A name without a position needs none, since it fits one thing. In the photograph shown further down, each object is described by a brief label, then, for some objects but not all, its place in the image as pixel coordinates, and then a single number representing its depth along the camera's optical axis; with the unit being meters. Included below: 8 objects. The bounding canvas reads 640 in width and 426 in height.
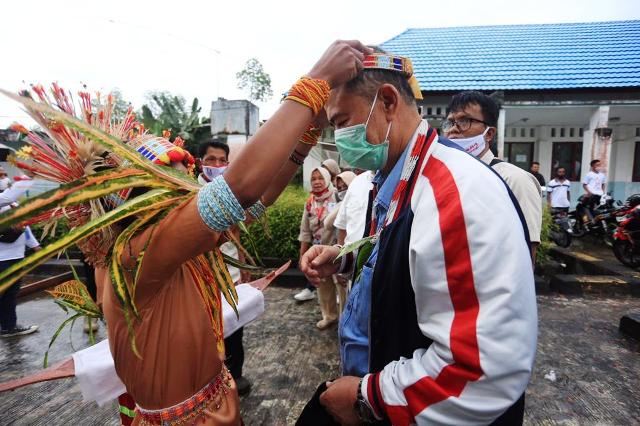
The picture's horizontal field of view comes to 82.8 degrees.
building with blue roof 9.73
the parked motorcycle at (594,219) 7.82
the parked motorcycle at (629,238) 6.46
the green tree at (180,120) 15.50
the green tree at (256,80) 33.75
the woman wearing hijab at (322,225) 4.72
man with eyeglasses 3.00
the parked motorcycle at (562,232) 8.10
